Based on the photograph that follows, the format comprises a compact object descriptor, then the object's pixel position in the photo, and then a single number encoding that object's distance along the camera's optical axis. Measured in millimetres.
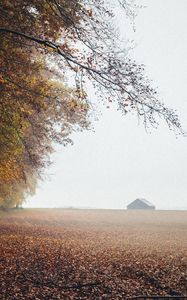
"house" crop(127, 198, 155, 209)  108262
